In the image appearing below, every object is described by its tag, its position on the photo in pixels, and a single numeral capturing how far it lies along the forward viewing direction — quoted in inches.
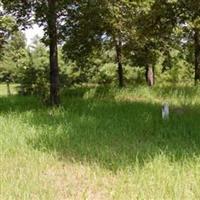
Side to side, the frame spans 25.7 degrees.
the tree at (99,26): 596.1
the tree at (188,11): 481.3
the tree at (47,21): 583.5
